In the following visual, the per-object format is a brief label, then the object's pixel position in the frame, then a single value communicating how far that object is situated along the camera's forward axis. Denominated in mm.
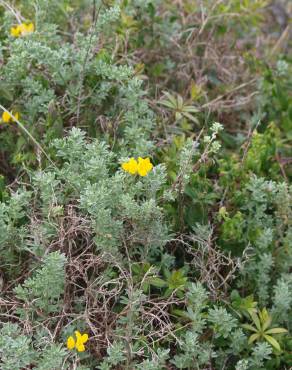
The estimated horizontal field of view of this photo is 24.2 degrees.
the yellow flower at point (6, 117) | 3096
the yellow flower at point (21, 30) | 3350
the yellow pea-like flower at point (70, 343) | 2375
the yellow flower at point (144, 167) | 2607
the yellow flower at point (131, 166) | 2613
